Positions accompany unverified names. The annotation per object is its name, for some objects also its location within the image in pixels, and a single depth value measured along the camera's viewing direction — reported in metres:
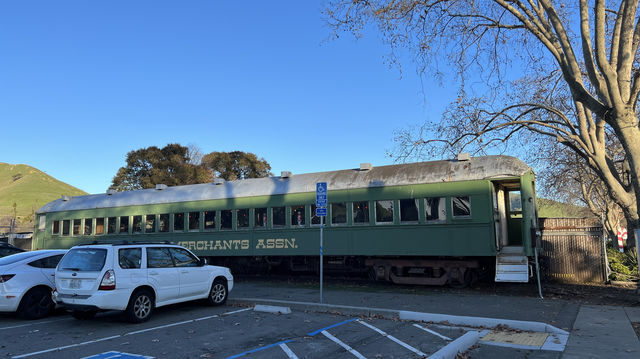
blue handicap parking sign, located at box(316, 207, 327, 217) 10.33
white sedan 8.49
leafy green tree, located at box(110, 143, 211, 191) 38.66
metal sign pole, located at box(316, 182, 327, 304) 10.31
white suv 7.82
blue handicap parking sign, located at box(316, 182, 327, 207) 10.30
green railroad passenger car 11.91
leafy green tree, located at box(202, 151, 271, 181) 42.69
